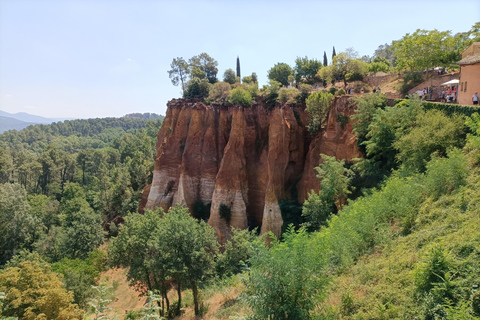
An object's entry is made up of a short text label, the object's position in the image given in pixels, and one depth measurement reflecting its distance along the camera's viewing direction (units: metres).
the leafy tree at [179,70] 54.22
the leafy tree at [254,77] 47.20
